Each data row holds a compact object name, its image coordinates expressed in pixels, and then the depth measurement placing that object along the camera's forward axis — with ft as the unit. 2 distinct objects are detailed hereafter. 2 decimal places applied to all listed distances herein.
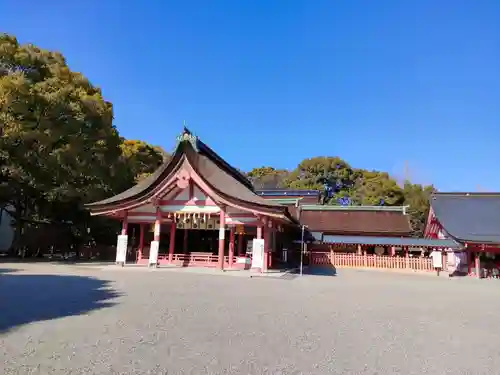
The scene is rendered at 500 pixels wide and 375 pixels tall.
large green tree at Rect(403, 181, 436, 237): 118.21
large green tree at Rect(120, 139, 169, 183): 80.53
